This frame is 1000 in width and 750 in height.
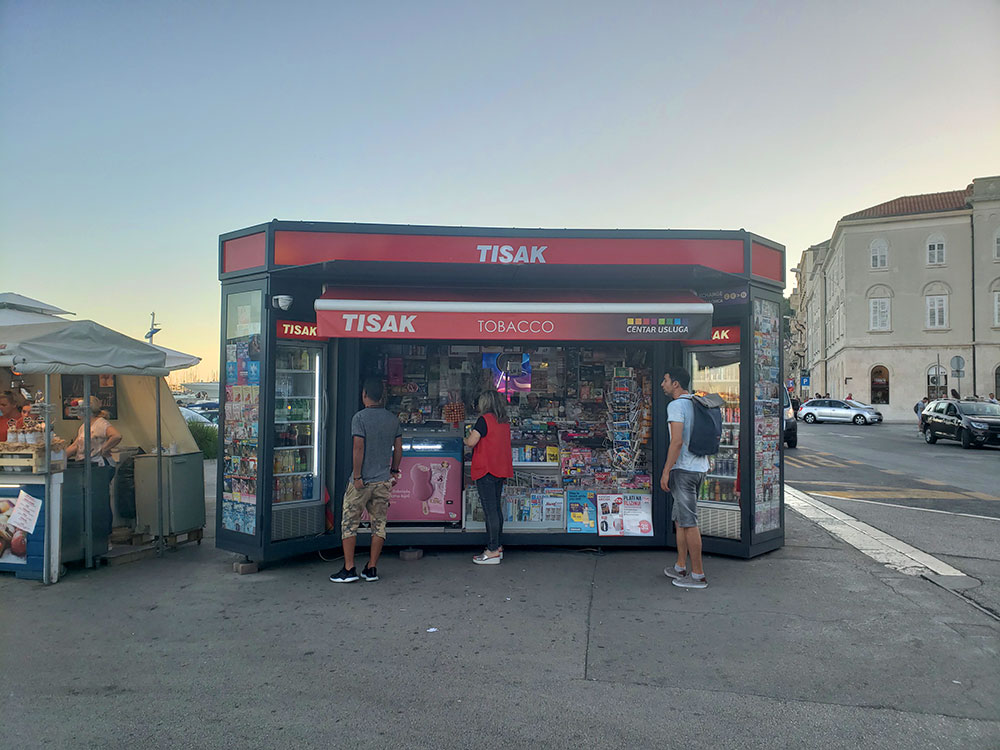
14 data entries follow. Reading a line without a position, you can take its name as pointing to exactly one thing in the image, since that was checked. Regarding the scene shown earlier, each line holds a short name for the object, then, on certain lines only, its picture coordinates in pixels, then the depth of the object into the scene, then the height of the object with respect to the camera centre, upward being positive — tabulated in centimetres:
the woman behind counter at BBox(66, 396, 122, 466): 720 -55
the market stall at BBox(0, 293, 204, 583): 612 -68
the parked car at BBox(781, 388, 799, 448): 1894 -111
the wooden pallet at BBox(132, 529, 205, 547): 745 -164
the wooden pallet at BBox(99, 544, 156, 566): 680 -167
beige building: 4272 +607
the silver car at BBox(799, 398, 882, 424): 3734 -119
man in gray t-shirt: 613 -82
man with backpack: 592 -81
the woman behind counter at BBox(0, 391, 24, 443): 756 -24
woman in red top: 669 -69
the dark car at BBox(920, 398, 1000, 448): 2047 -99
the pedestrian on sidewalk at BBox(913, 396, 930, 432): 3088 -72
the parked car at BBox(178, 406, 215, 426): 1923 -78
